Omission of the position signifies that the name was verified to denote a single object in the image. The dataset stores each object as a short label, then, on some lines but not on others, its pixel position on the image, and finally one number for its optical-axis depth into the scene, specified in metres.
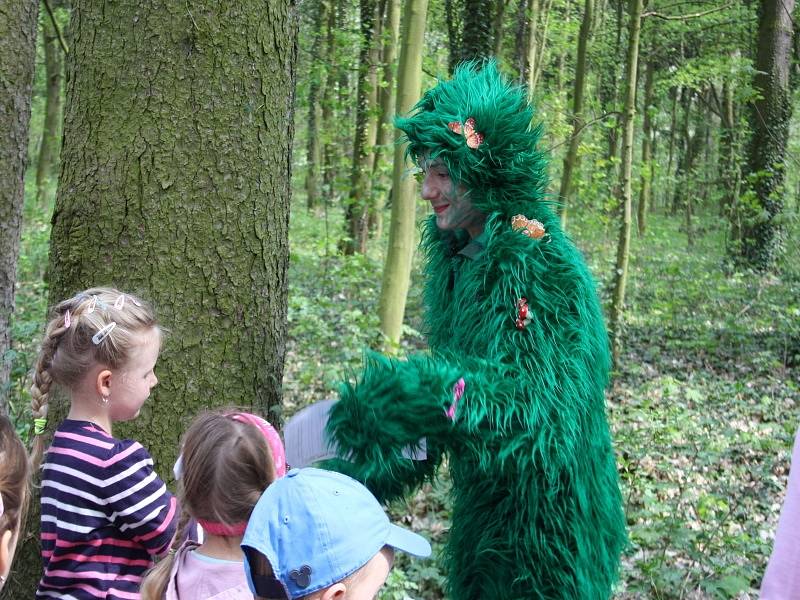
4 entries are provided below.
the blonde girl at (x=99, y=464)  2.17
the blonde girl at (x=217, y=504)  2.01
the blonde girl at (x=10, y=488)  1.78
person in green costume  2.09
